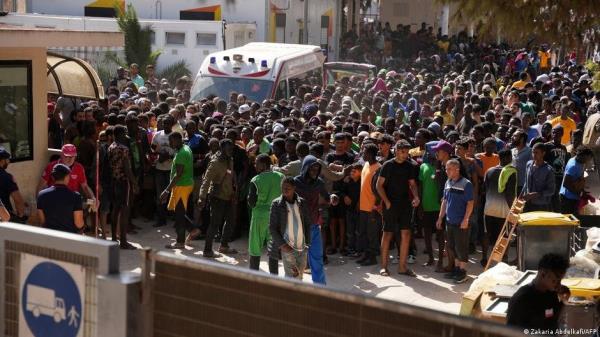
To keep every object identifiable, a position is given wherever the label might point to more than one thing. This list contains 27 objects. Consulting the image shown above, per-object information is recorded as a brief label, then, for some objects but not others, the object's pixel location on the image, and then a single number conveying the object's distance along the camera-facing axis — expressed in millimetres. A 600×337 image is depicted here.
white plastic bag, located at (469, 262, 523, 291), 8789
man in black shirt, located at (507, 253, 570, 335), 6344
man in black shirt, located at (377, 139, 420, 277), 11625
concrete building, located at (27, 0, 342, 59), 31016
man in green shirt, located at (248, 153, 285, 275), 10898
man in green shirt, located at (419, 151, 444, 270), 12344
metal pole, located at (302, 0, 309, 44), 33288
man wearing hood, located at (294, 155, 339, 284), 10484
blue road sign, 5008
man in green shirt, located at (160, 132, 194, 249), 12852
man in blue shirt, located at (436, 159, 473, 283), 11414
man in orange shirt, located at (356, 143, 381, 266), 12156
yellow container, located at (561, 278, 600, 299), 8109
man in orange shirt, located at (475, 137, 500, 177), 12859
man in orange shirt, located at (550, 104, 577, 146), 17609
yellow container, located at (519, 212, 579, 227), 9992
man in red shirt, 11133
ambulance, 20547
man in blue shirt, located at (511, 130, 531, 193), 13133
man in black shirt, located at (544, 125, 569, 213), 13438
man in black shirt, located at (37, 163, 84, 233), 9266
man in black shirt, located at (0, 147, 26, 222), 9852
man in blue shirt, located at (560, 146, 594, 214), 12914
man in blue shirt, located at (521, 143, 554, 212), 12047
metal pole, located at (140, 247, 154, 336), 4836
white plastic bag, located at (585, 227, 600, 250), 10148
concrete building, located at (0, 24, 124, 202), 11125
